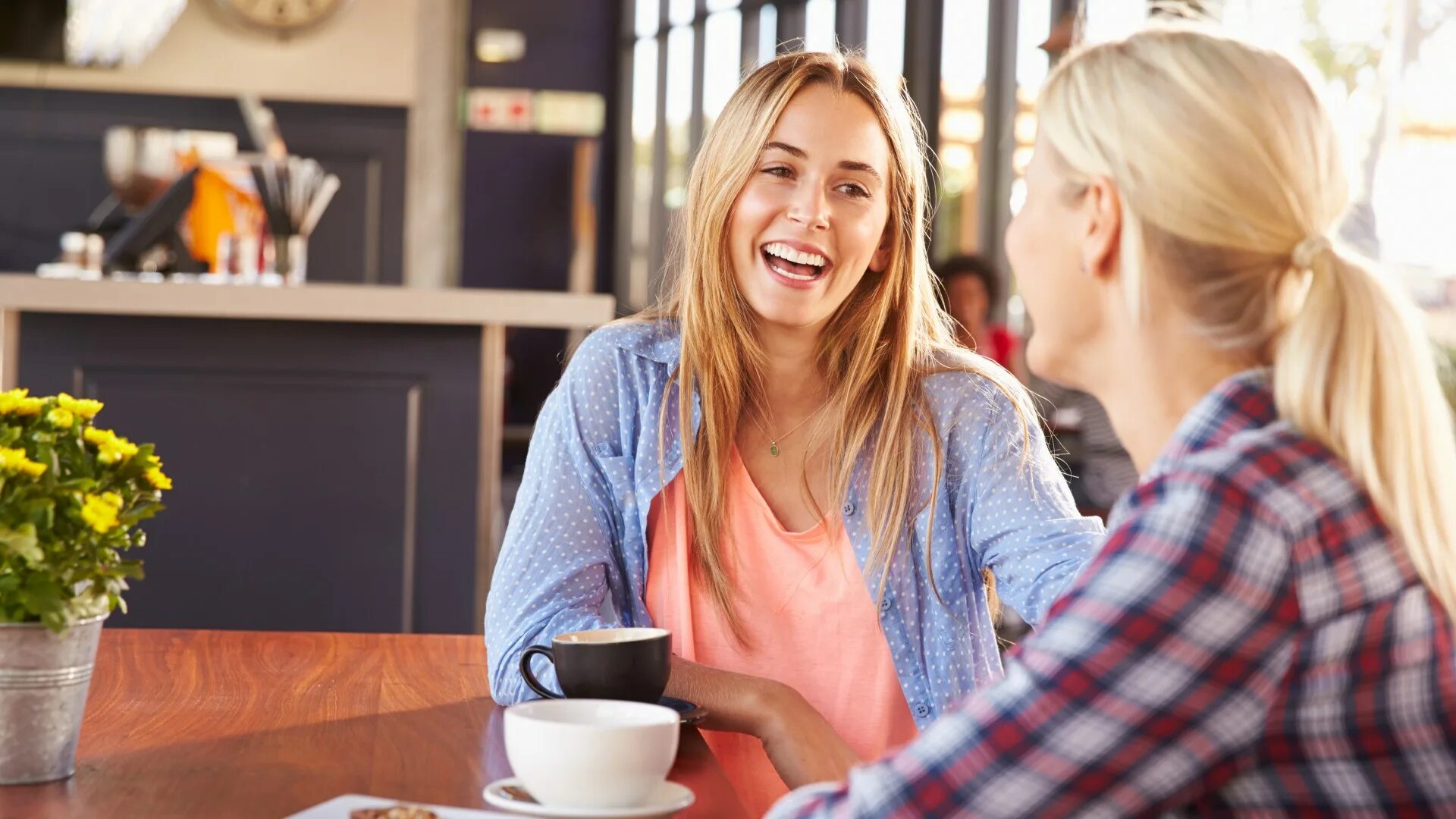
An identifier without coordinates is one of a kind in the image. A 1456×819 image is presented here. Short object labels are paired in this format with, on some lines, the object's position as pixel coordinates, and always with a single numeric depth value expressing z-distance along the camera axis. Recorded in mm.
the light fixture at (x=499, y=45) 8070
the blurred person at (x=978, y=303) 5070
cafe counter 2801
